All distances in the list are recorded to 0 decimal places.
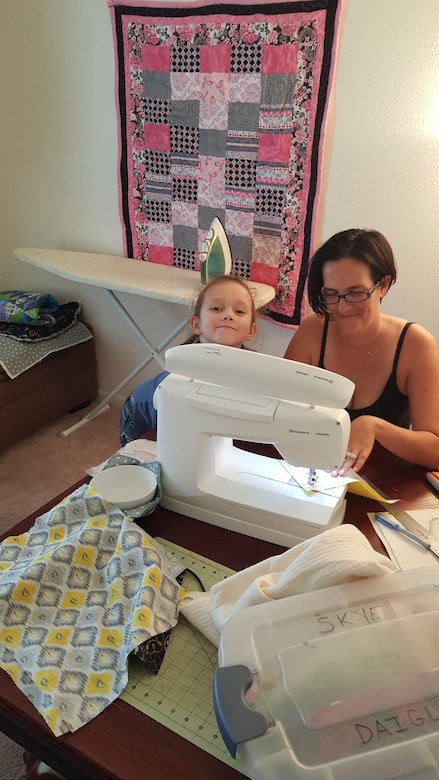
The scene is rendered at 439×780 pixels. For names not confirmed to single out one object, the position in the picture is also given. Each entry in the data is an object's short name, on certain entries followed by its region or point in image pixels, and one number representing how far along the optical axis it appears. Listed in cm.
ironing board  222
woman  128
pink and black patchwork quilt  202
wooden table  66
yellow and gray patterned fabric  73
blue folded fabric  275
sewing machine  94
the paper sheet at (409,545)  96
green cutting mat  69
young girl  139
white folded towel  73
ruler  100
